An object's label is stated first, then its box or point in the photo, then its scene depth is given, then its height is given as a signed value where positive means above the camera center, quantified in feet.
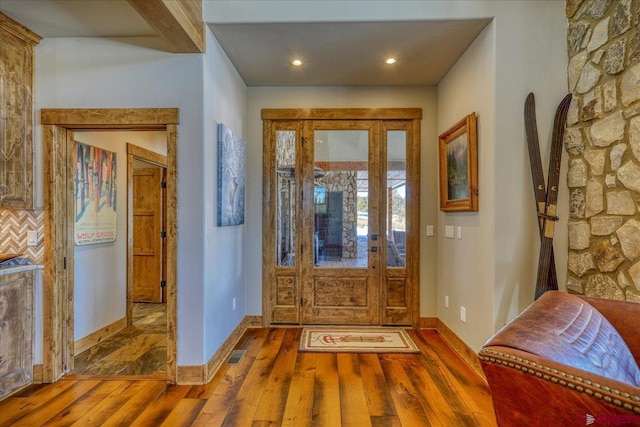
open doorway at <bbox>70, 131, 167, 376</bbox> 9.72 -1.86
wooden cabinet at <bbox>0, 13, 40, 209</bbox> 7.60 +2.55
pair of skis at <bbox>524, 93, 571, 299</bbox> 7.61 +0.68
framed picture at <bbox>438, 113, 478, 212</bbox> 8.87 +1.49
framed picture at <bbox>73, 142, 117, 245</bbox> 10.00 +0.71
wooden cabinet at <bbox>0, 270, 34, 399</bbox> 7.52 -2.85
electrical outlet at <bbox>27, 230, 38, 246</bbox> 8.29 -0.56
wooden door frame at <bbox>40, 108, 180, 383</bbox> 8.16 +0.23
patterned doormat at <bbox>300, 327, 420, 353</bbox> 10.07 -4.30
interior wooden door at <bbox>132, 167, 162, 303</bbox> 15.58 -1.07
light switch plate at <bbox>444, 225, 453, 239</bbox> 10.69 -0.58
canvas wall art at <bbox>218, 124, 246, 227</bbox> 9.20 +1.24
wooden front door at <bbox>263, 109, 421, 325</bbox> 12.25 -0.05
